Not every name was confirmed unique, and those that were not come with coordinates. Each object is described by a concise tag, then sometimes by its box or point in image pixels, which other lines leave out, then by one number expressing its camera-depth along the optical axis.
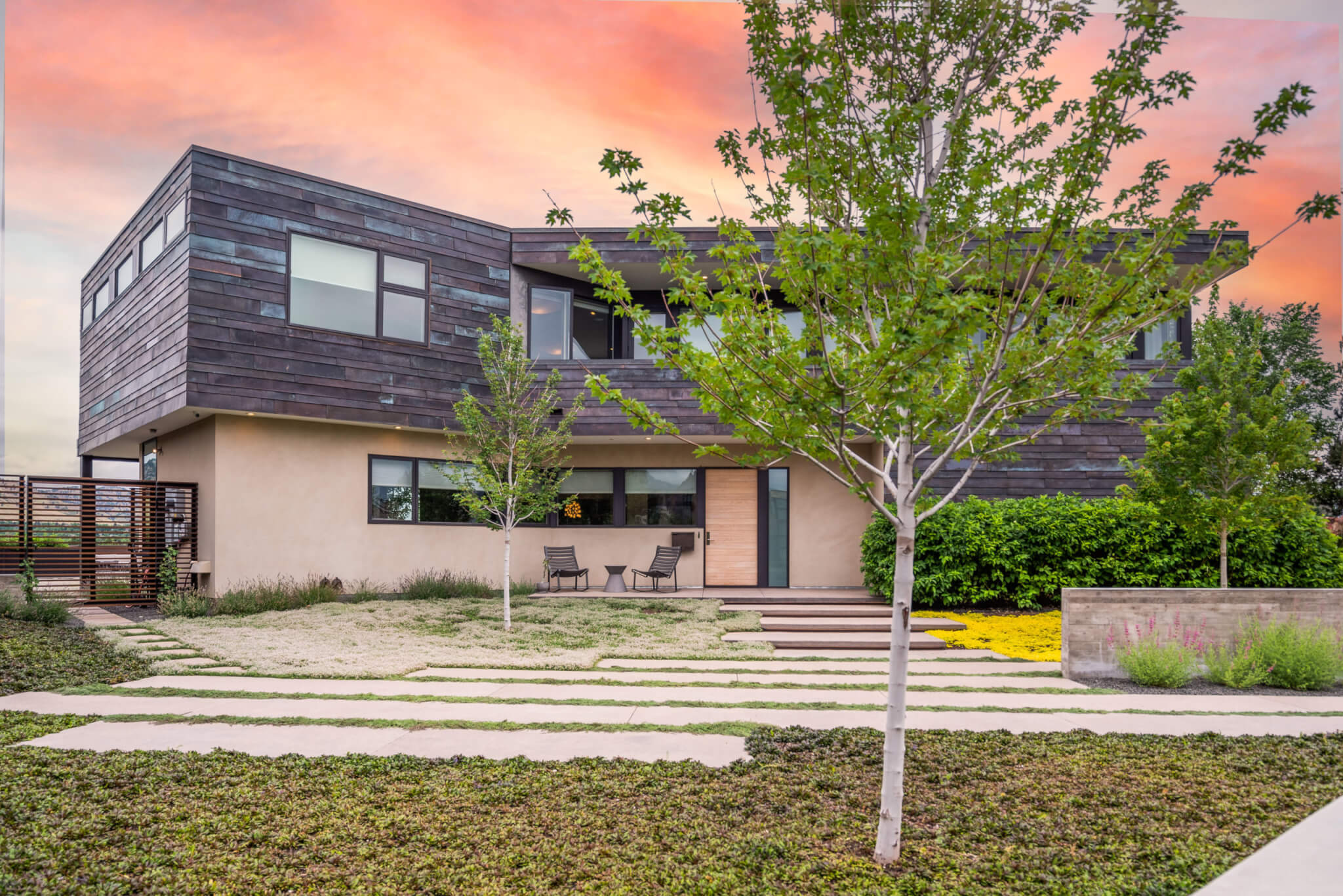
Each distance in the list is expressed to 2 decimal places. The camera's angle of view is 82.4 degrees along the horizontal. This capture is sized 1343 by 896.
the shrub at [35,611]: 9.56
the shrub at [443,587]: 12.51
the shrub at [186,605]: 10.62
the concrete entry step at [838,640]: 9.08
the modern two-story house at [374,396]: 11.14
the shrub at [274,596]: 10.77
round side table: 14.05
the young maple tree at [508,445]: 10.36
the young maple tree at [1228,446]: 9.64
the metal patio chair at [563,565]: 13.91
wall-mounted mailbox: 14.55
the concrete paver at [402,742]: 4.49
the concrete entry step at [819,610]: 11.38
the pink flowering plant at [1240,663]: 6.66
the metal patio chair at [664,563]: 14.09
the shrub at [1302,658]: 6.60
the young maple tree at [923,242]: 3.09
